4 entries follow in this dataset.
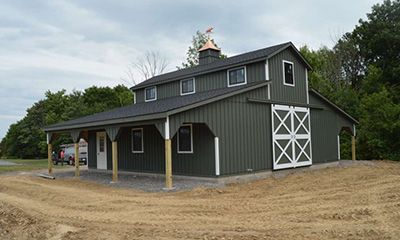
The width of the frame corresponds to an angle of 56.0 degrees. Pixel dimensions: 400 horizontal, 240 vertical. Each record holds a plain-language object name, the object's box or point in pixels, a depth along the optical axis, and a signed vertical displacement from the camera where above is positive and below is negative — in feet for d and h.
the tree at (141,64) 142.67 +31.17
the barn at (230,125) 44.80 +2.69
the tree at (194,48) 150.00 +38.94
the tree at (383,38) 101.91 +28.64
